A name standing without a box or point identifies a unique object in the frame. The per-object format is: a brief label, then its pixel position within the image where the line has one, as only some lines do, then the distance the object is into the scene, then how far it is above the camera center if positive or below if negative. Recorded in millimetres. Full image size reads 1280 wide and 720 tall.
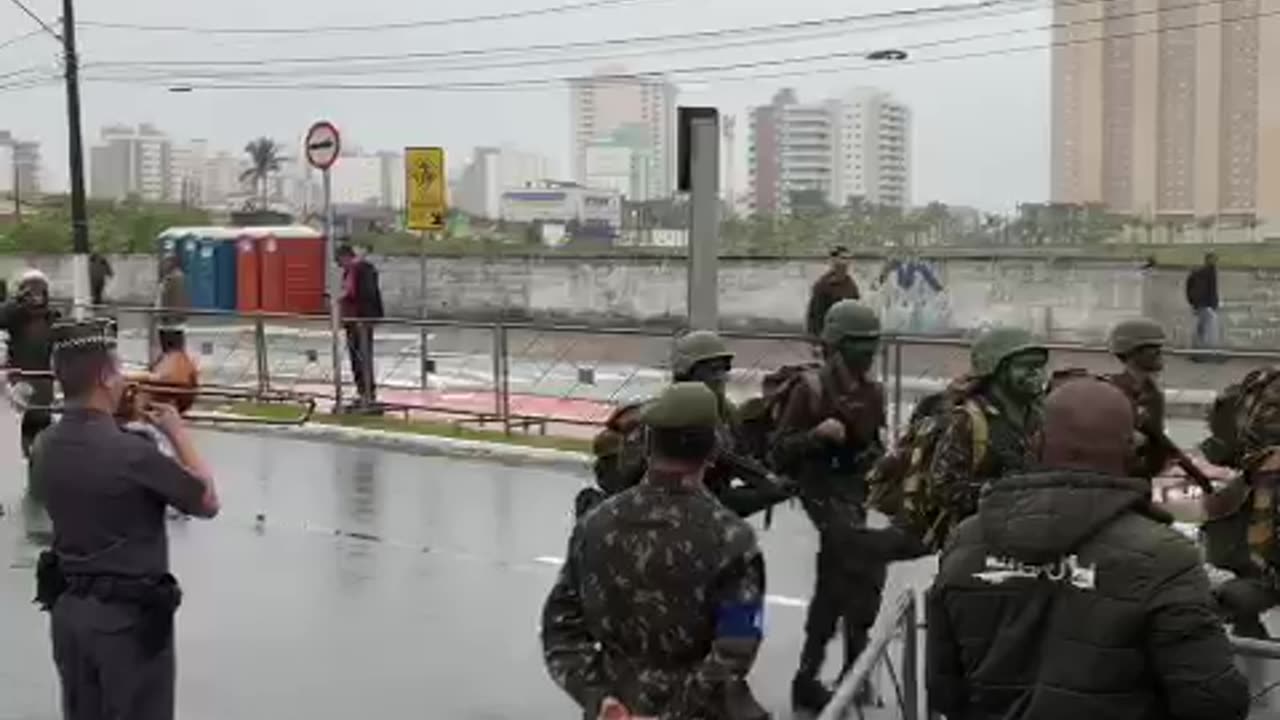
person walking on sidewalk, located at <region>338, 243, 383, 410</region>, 18484 -517
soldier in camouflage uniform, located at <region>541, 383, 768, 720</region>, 3771 -730
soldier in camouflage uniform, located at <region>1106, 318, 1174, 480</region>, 7480 -468
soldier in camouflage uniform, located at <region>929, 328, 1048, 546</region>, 5820 -551
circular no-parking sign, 18016 +1266
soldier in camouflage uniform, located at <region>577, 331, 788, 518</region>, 6297 -717
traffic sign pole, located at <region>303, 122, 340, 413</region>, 17859 +1046
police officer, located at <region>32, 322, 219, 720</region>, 5070 -790
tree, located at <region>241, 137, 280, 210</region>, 102125 +6292
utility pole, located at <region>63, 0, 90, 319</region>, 27875 +2276
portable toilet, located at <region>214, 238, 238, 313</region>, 36094 -235
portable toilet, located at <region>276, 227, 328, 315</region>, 35812 -113
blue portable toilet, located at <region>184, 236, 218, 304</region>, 36188 -192
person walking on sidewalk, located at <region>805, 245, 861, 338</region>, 16469 -272
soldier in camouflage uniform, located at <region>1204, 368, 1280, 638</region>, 6145 -972
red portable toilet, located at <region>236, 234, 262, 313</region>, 35688 -193
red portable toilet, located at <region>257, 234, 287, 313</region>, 35562 -132
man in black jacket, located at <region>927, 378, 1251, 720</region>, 3176 -623
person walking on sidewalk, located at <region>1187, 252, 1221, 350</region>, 25688 -572
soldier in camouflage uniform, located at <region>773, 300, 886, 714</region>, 7109 -778
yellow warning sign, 19031 +830
